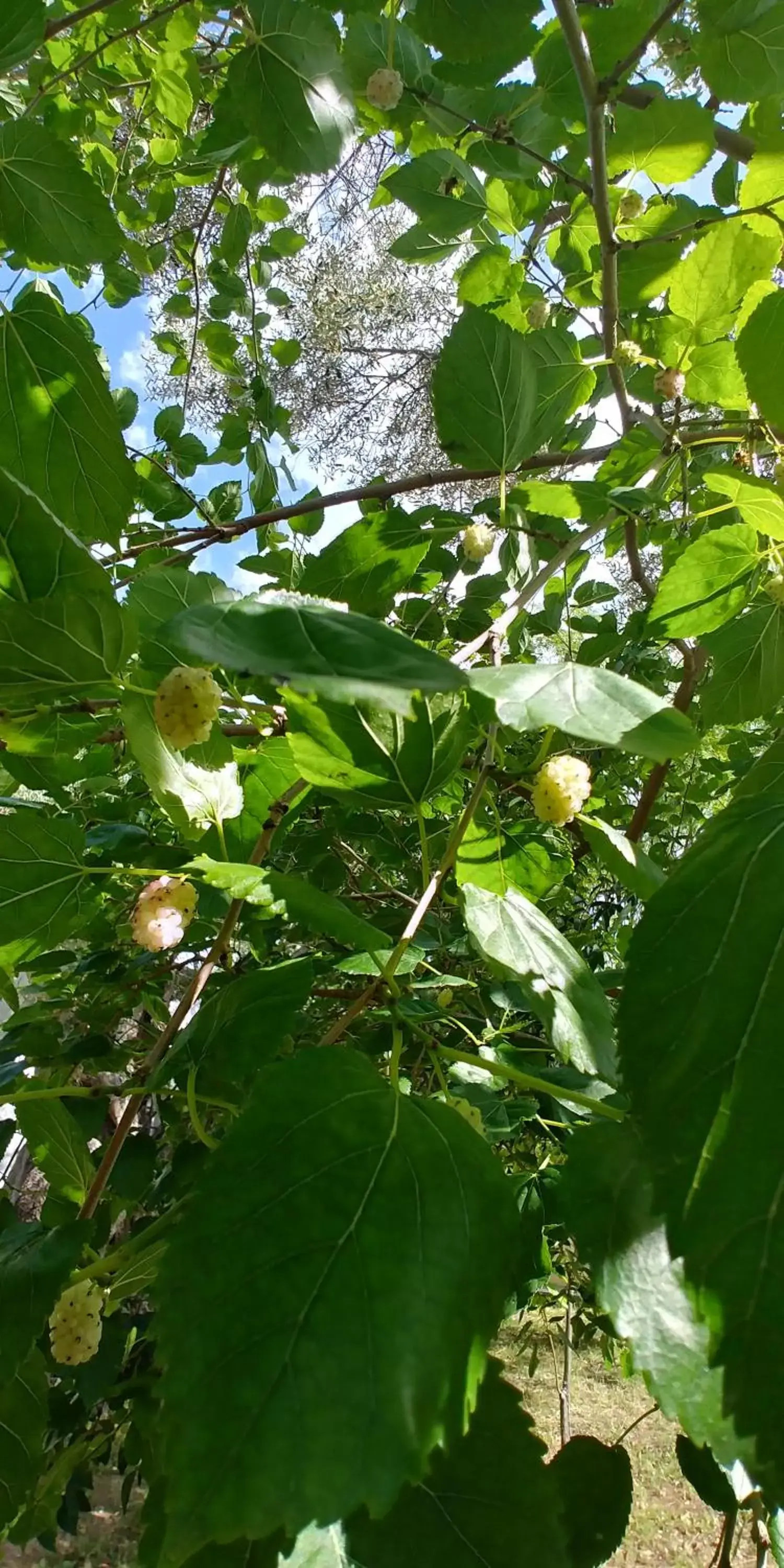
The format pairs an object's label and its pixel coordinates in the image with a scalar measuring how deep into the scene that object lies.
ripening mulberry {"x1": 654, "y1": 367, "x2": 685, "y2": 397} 0.67
